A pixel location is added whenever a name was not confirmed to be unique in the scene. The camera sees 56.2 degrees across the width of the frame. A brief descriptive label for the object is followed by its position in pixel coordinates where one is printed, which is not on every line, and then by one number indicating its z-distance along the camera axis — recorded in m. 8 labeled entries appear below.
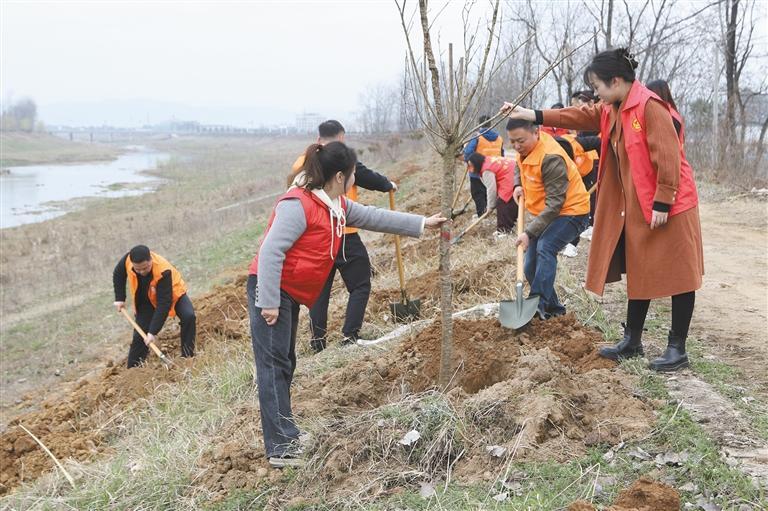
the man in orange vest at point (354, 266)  5.66
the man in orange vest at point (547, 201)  4.72
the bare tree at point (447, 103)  3.54
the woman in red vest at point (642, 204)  3.69
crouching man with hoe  6.67
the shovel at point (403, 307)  6.24
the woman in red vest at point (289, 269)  3.53
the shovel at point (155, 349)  6.93
